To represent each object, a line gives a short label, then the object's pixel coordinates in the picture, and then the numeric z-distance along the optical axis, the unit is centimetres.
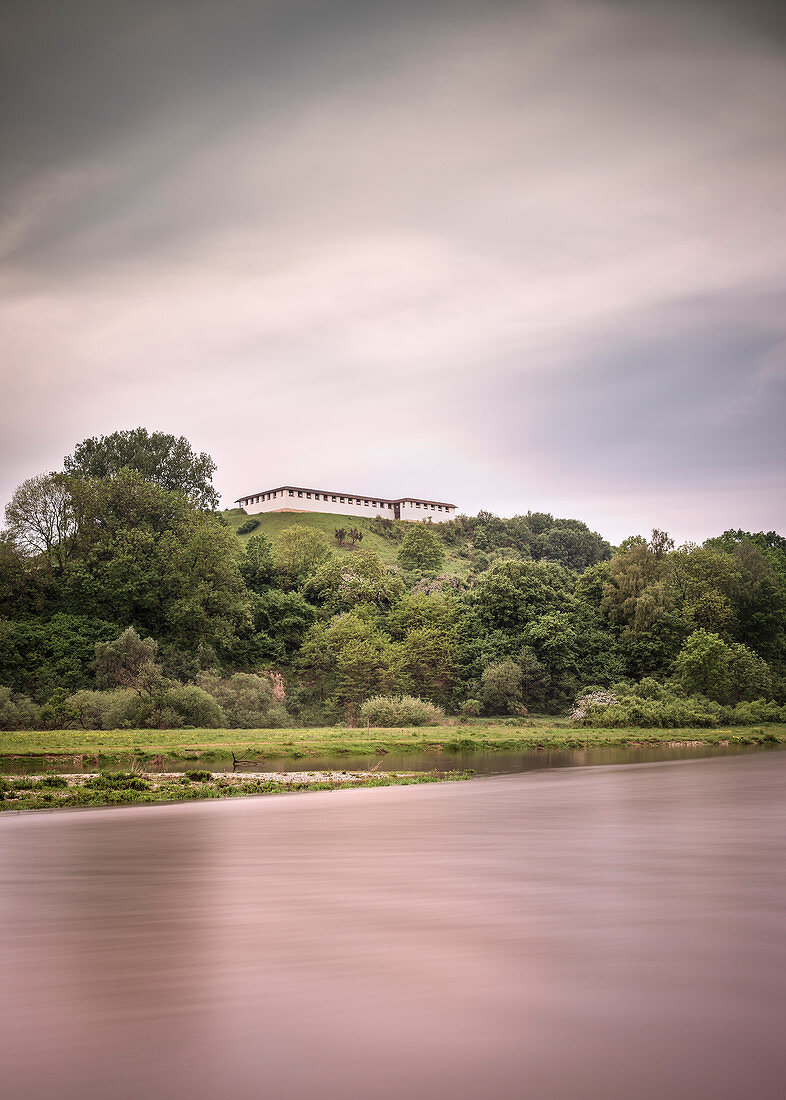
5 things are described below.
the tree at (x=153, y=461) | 9212
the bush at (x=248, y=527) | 15888
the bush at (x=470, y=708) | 6700
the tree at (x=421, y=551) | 13875
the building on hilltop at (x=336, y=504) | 17735
